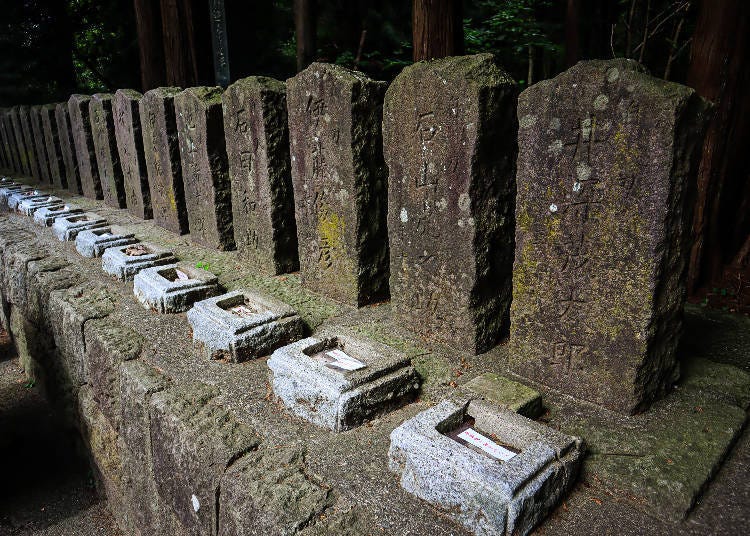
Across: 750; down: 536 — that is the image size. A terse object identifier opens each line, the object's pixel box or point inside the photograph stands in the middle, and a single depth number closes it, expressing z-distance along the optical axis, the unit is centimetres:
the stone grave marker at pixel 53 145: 749
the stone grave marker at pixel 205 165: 402
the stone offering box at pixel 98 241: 434
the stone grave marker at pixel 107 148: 583
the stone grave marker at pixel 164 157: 454
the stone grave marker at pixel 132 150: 516
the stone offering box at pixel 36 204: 616
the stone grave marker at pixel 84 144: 633
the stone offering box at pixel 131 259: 373
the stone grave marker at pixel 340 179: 284
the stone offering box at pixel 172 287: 317
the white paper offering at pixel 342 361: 217
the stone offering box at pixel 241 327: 257
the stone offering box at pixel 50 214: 554
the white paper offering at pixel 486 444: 167
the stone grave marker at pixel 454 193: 223
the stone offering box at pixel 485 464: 144
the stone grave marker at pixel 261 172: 344
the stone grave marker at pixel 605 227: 173
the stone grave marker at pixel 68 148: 700
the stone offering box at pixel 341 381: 199
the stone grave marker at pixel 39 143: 797
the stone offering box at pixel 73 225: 491
